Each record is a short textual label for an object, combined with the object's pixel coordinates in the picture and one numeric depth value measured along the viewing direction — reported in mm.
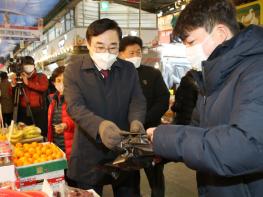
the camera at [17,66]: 3502
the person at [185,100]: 2696
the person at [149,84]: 2611
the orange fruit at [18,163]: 1736
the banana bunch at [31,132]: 2733
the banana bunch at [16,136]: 2578
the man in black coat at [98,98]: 1790
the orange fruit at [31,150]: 1907
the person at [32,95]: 3693
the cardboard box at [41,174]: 1671
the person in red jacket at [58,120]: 2552
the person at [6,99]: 5085
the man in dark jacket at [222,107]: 885
